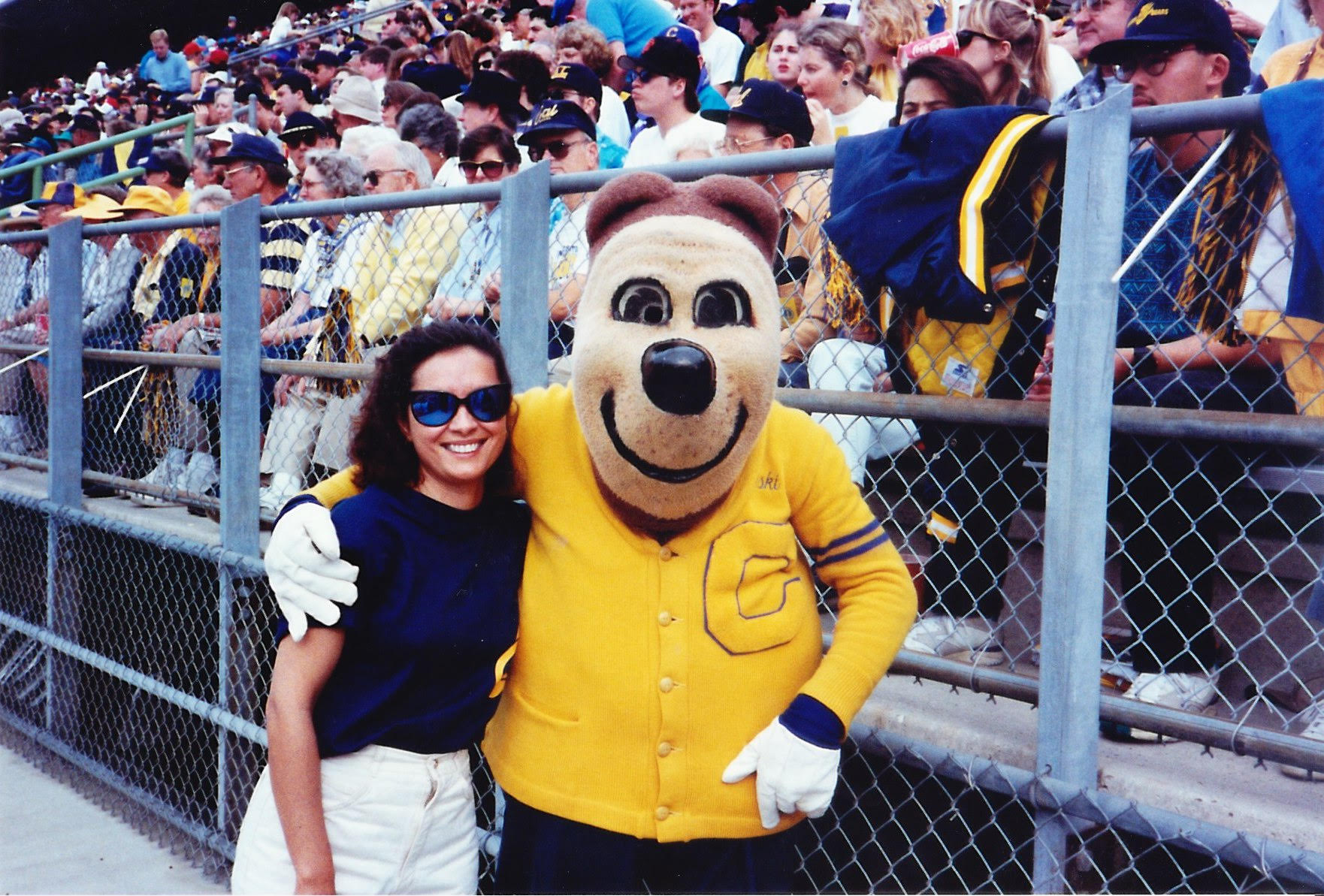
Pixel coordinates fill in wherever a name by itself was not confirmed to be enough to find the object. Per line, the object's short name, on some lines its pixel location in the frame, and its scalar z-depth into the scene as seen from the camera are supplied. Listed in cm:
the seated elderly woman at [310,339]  416
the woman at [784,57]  610
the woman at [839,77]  520
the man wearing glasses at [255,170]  621
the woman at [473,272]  365
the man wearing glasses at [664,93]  577
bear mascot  211
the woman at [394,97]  845
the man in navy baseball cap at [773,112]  411
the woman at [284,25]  1992
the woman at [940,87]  344
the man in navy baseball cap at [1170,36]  304
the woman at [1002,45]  406
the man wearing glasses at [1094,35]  408
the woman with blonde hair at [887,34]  569
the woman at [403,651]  227
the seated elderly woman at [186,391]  495
